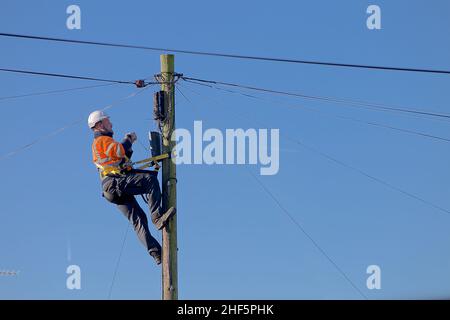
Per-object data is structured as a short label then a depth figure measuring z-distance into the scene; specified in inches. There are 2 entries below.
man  956.0
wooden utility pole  948.0
